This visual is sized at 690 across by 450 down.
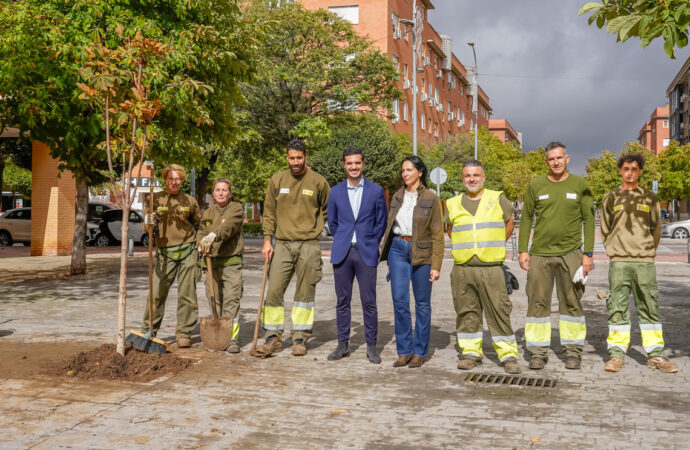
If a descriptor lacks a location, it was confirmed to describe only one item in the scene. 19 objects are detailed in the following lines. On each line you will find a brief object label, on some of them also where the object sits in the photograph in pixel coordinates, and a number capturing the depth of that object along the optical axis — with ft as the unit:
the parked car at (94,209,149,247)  90.58
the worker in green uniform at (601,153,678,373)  20.65
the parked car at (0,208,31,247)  90.58
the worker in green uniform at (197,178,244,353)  23.21
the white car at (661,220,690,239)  110.96
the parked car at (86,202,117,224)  94.53
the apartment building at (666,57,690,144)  271.69
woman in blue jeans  20.75
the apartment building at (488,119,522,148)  403.89
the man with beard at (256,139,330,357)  22.39
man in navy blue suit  21.56
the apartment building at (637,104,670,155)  349.61
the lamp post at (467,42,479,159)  145.59
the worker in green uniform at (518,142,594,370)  20.61
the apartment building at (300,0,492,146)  134.92
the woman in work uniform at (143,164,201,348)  23.53
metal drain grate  18.56
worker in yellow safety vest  20.39
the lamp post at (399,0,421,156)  93.30
